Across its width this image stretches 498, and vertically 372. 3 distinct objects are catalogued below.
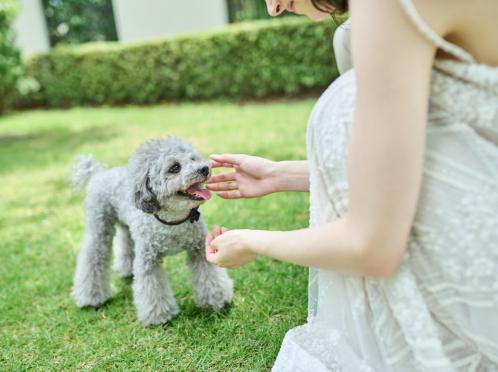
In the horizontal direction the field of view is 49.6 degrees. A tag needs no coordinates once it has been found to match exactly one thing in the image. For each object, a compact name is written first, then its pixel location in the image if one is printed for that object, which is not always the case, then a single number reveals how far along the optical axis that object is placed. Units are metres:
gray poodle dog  2.33
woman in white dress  1.03
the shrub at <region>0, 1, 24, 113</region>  7.76
